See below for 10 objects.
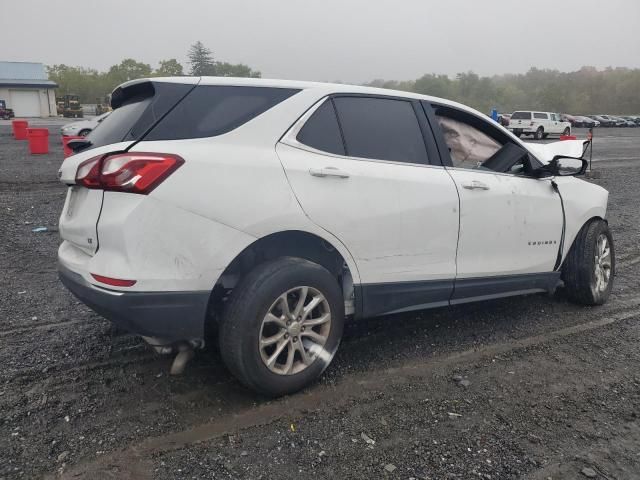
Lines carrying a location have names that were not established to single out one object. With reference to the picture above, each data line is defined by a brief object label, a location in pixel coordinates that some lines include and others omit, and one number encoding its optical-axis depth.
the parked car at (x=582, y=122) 56.91
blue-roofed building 61.44
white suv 2.62
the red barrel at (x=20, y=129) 24.23
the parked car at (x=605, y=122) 63.19
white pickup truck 36.62
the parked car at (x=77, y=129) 20.44
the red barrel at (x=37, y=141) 16.95
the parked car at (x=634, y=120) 65.56
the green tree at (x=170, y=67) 100.76
